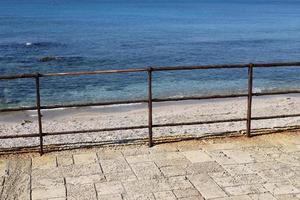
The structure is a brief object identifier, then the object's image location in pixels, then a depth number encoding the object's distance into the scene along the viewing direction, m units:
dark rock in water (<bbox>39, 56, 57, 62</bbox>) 32.81
